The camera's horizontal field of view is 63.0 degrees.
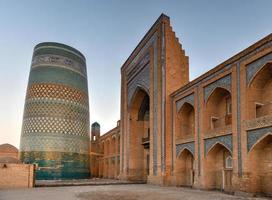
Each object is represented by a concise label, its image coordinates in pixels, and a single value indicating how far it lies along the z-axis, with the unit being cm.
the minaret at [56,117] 1646
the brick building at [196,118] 731
